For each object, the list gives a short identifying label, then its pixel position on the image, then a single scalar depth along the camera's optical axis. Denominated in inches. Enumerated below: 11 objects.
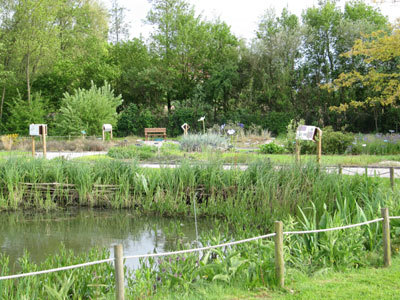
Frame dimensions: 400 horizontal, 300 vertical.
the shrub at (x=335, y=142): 639.1
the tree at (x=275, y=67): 1073.5
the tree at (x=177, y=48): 1221.7
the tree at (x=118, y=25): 1516.5
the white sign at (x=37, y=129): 545.6
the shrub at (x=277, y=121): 1031.6
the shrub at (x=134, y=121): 1152.8
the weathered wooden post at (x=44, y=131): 547.8
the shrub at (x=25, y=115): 1104.8
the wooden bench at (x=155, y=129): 948.4
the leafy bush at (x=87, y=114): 876.0
